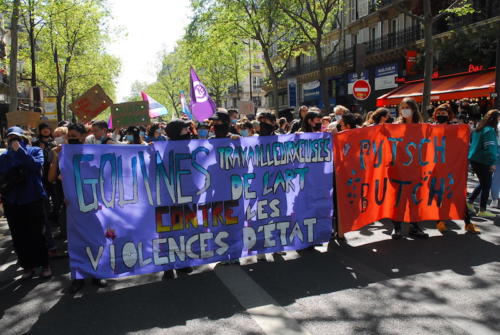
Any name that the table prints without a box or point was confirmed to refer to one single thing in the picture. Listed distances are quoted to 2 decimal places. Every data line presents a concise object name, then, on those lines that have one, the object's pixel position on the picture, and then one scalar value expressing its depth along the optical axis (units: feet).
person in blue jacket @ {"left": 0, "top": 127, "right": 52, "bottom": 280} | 15.11
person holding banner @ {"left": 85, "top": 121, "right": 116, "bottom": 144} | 19.58
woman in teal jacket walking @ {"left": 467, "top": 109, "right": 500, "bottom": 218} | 22.03
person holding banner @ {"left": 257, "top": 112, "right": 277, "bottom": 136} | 17.95
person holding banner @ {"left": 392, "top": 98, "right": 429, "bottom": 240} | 19.21
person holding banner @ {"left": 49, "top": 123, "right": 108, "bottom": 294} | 14.51
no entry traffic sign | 39.34
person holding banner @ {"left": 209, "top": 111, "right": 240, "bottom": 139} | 17.10
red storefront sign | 78.18
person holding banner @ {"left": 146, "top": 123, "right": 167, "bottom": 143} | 32.00
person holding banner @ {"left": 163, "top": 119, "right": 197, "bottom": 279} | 15.71
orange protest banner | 17.97
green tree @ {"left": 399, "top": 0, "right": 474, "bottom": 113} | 42.90
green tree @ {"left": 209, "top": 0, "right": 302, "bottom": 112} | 71.26
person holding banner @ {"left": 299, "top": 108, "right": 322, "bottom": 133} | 19.22
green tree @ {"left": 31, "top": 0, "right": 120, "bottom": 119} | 79.46
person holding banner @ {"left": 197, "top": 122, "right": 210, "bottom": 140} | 19.19
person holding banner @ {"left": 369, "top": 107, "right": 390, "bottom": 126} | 20.12
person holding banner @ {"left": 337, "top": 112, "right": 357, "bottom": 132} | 19.21
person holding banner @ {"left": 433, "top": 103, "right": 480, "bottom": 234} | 19.72
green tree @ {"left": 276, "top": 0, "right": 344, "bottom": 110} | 57.52
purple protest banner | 13.85
